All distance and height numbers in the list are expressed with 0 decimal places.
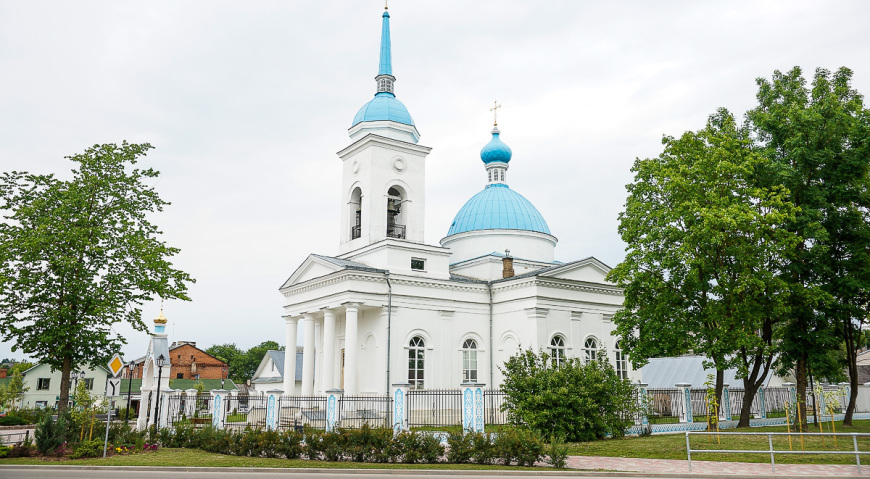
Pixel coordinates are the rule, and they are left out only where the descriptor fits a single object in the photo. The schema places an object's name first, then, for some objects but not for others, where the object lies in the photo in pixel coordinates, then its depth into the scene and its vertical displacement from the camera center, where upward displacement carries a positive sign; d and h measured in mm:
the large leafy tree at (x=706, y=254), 20359 +3995
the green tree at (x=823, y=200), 21125 +5783
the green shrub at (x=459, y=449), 15047 -1548
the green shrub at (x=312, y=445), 15938 -1555
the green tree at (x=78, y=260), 19422 +3556
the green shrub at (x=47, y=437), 16625 -1424
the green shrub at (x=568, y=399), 18797 -531
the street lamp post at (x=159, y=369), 25780 +416
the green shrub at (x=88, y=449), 16203 -1692
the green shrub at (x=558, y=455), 14258 -1589
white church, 27312 +3500
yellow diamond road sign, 17738 +387
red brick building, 65062 +1613
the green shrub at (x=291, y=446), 16094 -1589
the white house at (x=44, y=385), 52469 -446
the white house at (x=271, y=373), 46669 +512
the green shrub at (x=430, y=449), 15142 -1565
